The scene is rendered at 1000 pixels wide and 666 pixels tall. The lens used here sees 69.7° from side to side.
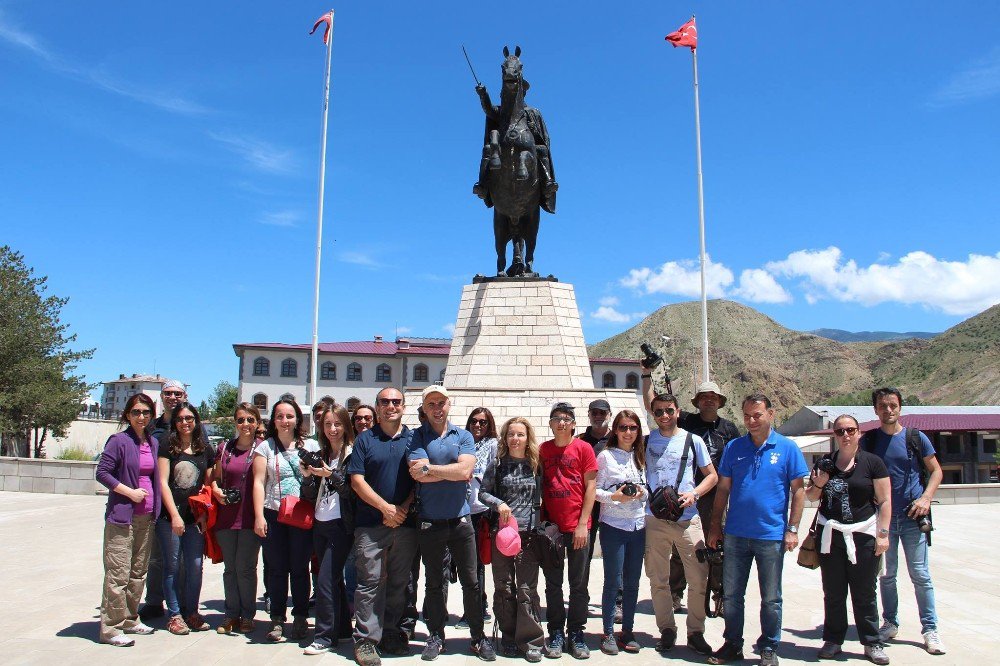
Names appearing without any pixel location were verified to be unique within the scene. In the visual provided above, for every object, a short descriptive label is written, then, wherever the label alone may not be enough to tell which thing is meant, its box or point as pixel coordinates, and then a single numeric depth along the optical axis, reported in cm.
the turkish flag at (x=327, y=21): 1862
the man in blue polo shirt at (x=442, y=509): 490
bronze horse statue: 1280
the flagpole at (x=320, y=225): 1758
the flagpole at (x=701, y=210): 1662
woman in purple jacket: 526
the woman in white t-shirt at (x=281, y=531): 535
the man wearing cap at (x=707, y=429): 579
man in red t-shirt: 503
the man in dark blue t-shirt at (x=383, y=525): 492
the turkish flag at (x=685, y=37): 1764
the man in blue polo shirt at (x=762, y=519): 482
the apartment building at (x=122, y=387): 8681
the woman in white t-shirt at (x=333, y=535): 512
